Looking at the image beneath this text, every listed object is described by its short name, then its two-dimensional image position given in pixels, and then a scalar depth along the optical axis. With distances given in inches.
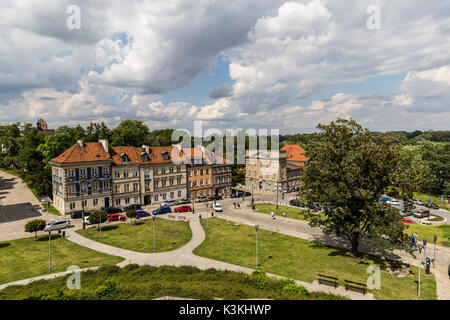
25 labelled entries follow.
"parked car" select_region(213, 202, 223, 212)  2176.4
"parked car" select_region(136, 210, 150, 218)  1995.6
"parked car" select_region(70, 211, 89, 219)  1926.7
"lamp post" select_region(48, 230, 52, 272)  1105.7
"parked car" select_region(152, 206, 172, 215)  2114.7
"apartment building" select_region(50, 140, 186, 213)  2000.5
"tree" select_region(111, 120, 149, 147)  3117.6
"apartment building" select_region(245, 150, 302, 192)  3038.9
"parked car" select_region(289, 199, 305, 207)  2417.6
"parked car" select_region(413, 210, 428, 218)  2090.1
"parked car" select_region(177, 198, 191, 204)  2454.8
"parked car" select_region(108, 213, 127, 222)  1902.4
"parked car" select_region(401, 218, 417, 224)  1921.9
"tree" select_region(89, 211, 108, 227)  1637.6
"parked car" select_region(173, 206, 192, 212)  2162.0
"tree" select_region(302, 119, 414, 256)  1093.1
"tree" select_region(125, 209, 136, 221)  1800.0
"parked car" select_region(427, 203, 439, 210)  2381.4
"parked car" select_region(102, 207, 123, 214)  2085.5
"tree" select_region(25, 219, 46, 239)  1453.0
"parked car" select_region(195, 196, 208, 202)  2591.0
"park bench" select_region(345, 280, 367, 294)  907.5
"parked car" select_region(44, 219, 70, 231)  1671.4
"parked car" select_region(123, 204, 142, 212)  2185.8
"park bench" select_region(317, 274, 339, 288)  955.2
